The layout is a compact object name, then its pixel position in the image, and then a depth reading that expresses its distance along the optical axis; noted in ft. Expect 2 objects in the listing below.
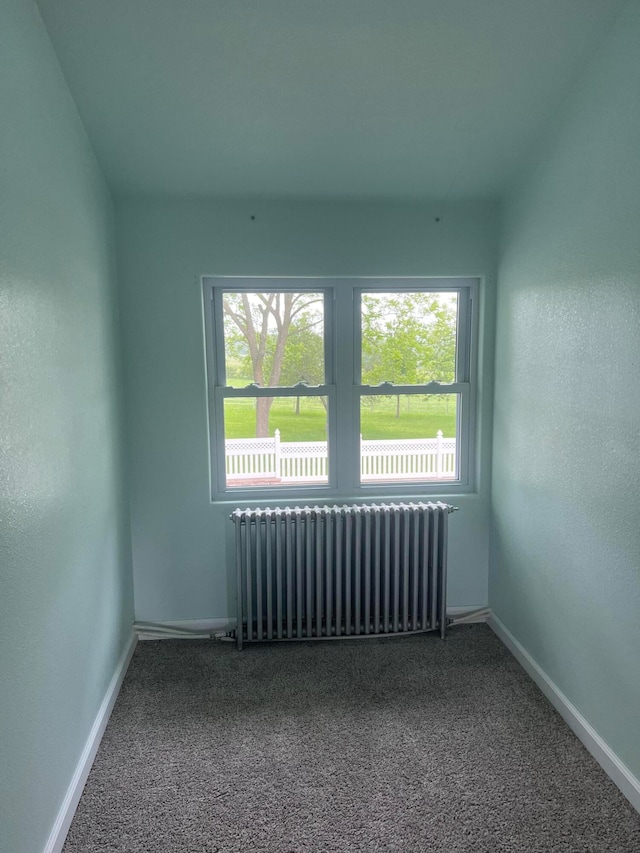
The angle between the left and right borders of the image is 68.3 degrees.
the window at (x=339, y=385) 9.20
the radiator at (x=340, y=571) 8.69
